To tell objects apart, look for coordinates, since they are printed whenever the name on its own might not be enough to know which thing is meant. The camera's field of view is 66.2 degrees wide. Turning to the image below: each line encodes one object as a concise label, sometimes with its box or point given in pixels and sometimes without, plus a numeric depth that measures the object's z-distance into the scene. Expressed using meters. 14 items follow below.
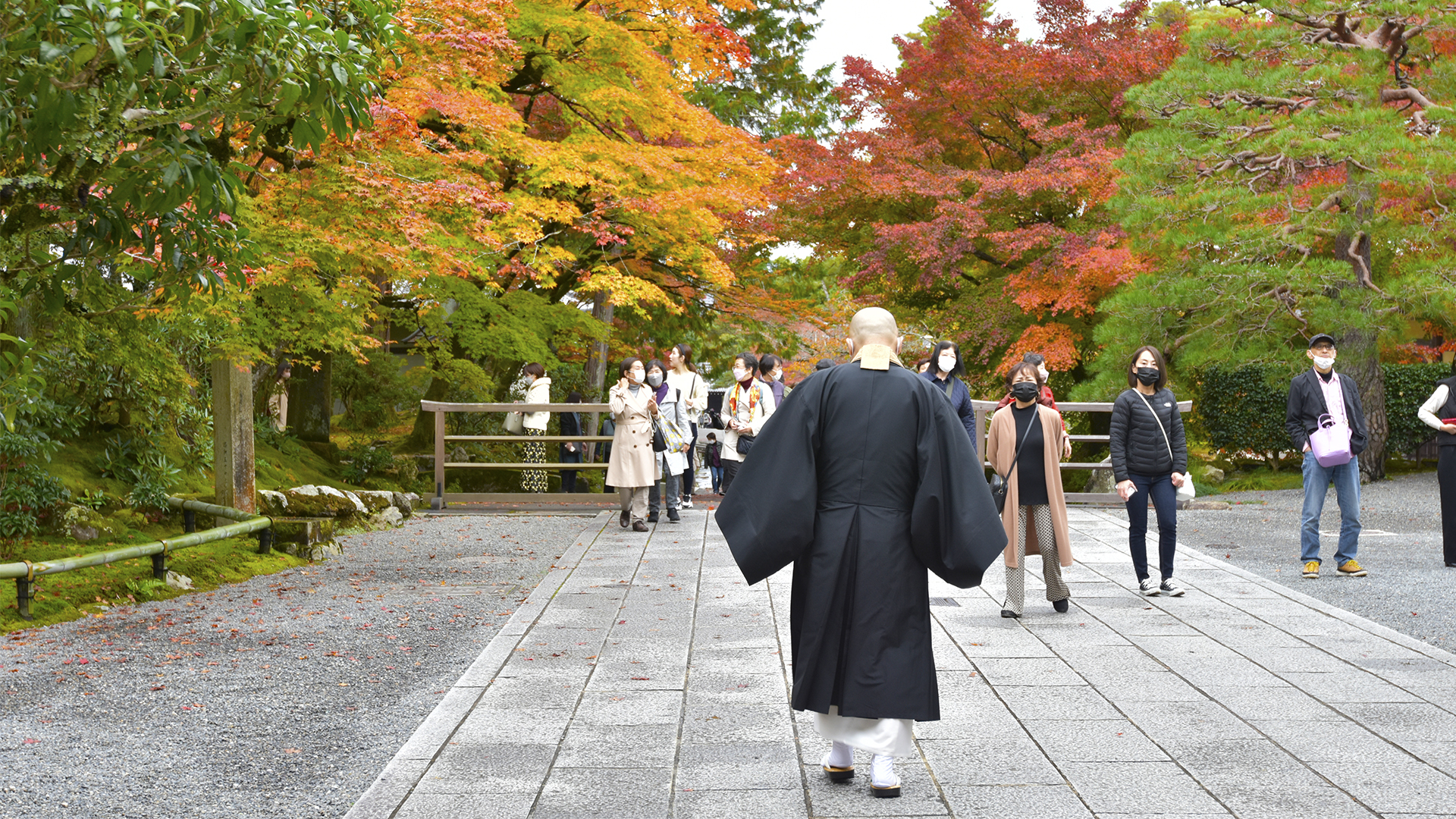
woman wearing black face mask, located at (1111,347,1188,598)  6.94
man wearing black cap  7.42
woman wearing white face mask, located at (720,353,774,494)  10.40
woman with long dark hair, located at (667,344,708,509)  11.15
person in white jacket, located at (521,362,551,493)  13.25
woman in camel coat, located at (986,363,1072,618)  6.41
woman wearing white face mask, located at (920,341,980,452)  8.02
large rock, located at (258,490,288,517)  10.25
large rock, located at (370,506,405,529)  11.25
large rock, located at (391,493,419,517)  11.87
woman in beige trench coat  10.50
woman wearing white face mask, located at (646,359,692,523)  11.08
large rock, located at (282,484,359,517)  10.62
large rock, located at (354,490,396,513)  11.38
